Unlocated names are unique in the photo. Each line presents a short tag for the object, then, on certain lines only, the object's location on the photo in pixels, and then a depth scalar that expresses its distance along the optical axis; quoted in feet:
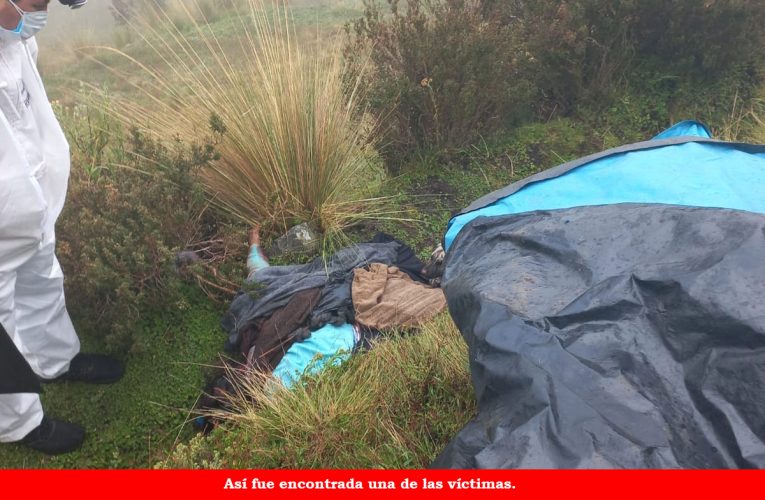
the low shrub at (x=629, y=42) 13.21
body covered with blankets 8.55
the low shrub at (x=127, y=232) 8.25
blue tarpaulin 6.62
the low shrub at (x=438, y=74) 12.07
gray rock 10.49
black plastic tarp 4.07
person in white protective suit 6.27
